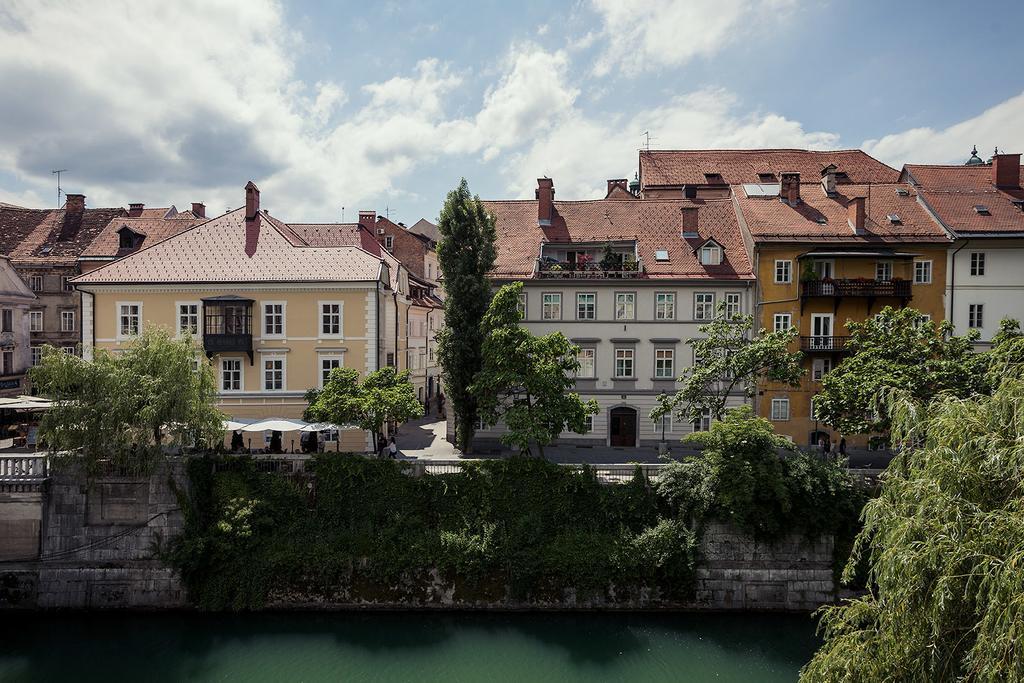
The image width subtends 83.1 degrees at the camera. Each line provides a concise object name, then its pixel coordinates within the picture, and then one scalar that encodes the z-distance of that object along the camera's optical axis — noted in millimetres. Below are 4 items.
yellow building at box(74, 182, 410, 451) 23812
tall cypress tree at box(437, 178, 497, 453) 23109
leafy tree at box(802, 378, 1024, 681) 6863
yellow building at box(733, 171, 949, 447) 25406
